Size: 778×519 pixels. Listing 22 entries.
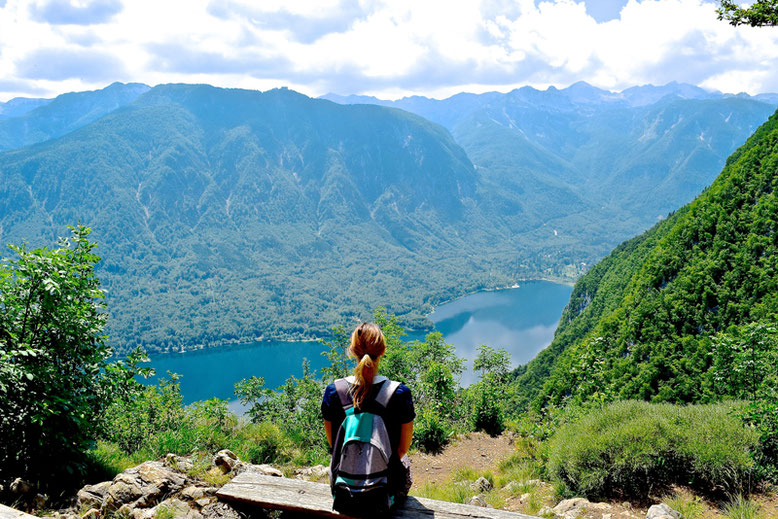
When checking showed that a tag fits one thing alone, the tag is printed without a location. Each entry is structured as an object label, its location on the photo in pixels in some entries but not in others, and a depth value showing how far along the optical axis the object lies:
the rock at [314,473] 6.37
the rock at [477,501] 5.24
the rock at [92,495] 4.51
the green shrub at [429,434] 9.38
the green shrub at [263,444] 7.33
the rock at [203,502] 4.48
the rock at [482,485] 6.37
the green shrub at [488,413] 11.20
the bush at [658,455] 5.20
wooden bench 3.60
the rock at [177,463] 5.44
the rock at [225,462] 5.41
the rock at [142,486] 4.55
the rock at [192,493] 4.67
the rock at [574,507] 5.00
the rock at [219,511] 4.18
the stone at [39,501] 4.38
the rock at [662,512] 4.41
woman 3.34
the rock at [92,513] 4.26
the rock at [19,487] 4.39
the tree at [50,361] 4.48
